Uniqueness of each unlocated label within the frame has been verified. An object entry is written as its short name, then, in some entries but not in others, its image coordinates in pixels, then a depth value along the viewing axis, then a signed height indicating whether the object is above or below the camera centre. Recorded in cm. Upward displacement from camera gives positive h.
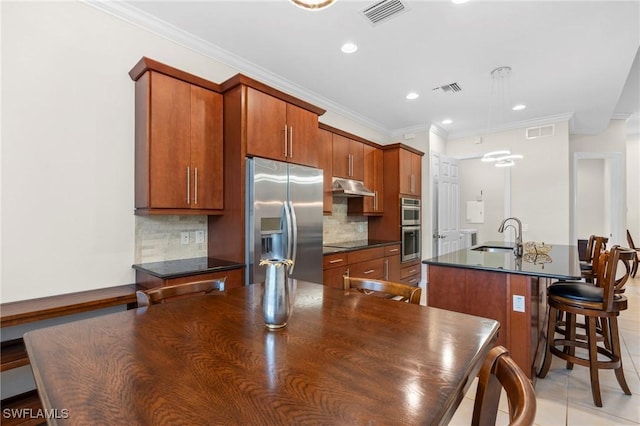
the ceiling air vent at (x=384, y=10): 243 +168
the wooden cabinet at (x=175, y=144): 242 +60
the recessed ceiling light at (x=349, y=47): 300 +168
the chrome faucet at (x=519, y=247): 293 -32
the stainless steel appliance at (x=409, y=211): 495 +6
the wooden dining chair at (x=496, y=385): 69 -41
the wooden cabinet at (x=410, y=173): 500 +71
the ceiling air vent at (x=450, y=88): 391 +165
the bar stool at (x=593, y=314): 215 -73
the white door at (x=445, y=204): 541 +20
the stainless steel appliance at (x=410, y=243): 494 -47
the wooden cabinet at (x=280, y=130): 279 +85
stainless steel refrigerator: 269 -2
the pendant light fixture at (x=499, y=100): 358 +165
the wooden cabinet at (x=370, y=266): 361 -69
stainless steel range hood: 411 +37
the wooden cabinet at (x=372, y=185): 479 +49
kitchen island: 225 -61
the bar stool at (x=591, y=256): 310 -48
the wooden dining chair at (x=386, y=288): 157 -41
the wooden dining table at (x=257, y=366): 66 -42
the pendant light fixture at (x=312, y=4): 136 +95
